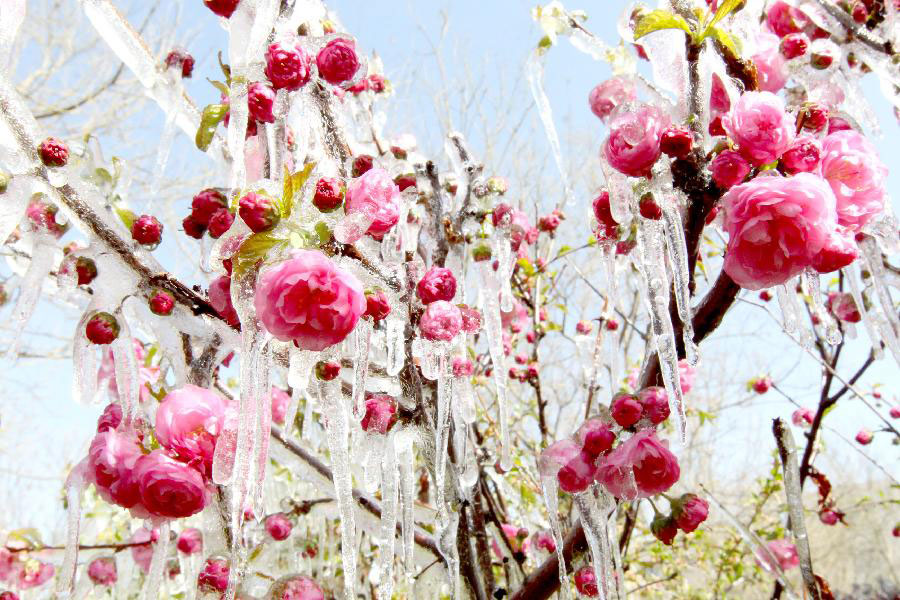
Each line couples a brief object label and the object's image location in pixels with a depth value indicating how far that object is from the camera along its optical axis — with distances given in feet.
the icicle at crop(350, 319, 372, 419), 0.85
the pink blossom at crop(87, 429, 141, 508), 0.80
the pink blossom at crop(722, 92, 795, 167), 0.77
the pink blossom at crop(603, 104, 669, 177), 0.81
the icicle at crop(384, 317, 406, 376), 0.88
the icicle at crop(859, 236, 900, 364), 0.94
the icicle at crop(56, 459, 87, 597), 0.87
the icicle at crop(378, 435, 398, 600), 0.92
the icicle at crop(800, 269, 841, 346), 0.86
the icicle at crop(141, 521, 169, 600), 0.91
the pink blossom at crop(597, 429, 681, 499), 0.85
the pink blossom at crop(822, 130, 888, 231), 0.79
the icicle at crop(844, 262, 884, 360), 0.99
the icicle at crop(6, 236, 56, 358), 0.92
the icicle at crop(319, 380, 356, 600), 0.84
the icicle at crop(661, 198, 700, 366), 0.82
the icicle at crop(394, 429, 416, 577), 0.93
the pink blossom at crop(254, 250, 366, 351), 0.67
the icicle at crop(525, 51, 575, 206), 1.17
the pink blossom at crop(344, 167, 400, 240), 0.75
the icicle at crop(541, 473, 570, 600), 0.91
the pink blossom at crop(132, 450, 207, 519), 0.77
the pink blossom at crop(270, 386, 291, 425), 1.30
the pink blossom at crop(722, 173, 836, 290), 0.74
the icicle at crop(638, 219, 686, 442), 0.82
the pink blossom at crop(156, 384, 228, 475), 0.80
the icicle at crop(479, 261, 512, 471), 0.98
